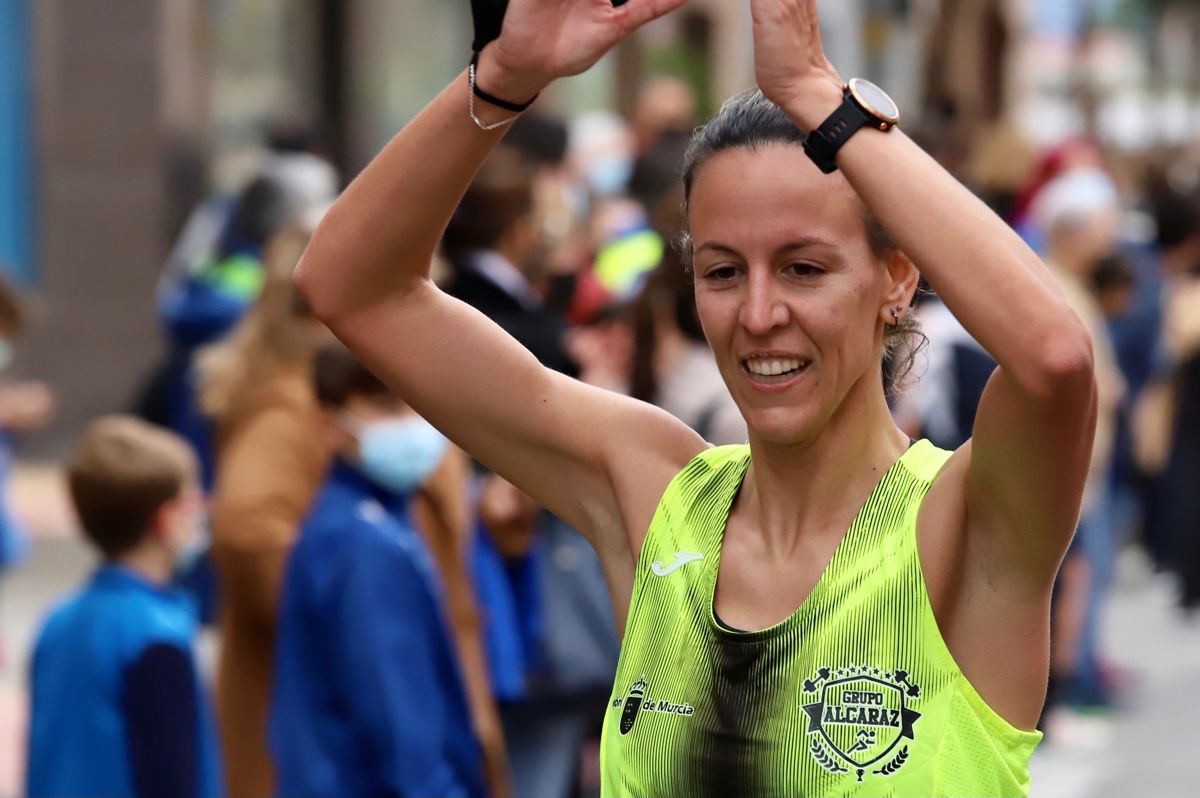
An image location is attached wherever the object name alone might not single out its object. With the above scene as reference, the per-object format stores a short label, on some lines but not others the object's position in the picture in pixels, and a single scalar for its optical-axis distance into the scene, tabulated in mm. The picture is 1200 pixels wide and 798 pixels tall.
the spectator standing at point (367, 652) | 10047
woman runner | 4508
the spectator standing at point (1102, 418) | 19203
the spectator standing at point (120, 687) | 9680
